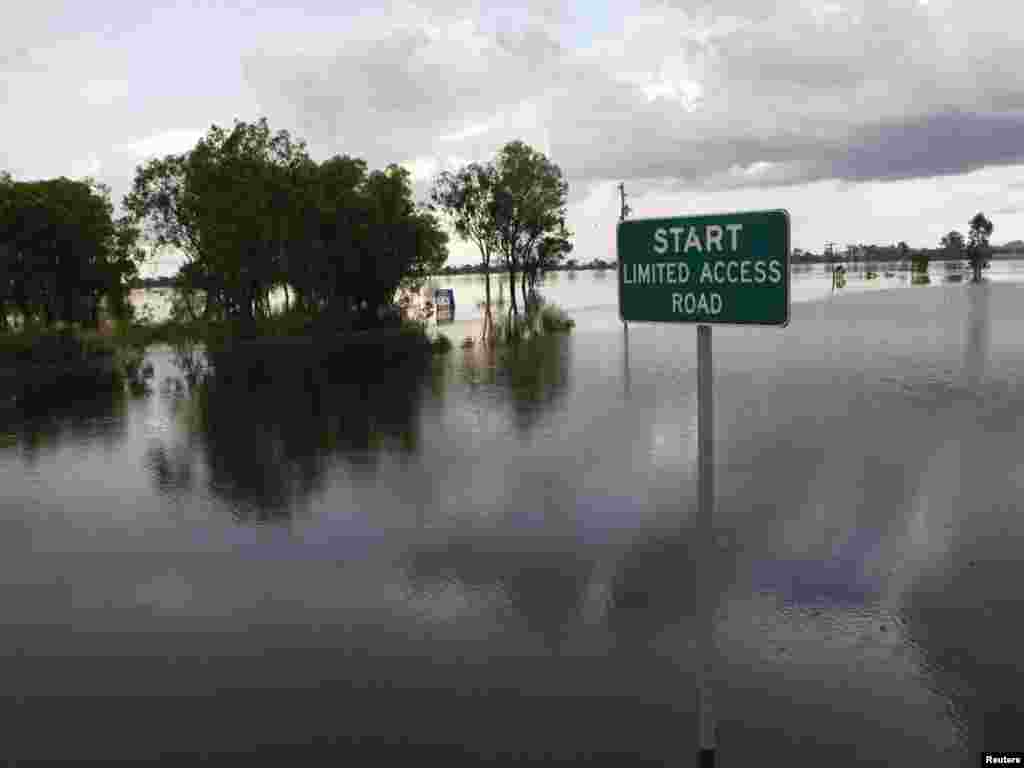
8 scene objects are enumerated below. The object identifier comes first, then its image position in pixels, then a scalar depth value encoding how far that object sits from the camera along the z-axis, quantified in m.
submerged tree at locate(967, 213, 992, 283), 130.88
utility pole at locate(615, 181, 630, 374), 49.47
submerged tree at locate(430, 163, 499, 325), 65.44
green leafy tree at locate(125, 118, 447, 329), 42.03
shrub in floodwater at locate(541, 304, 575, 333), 41.15
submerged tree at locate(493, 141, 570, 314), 65.44
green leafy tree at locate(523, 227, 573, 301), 72.19
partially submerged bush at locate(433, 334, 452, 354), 31.03
